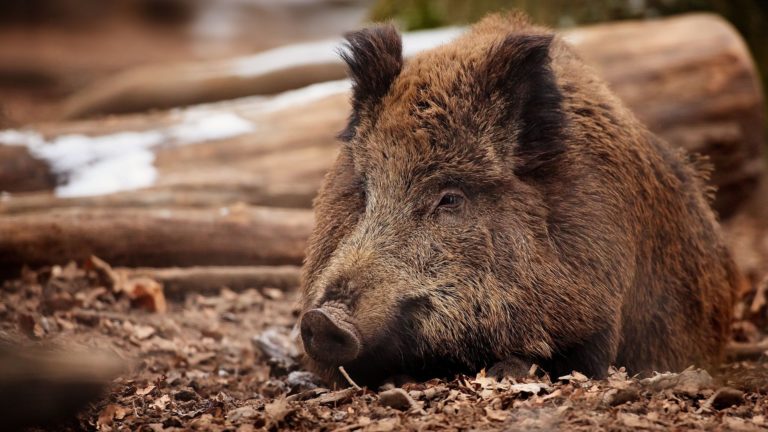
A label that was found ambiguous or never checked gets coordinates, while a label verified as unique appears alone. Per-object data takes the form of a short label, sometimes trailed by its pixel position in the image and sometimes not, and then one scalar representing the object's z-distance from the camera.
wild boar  9.58
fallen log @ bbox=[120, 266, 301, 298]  15.23
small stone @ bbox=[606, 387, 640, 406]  8.05
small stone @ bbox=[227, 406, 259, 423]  8.11
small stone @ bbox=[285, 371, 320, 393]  11.48
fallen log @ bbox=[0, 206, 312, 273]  14.69
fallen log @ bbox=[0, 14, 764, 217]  17.37
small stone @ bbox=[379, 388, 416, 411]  8.28
